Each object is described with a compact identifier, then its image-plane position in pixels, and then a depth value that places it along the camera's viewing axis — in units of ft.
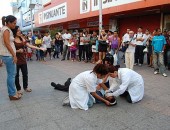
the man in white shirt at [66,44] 27.63
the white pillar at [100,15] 22.14
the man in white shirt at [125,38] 17.04
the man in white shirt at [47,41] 27.91
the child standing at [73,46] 26.13
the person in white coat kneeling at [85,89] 8.68
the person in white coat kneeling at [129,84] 9.43
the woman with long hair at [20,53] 10.86
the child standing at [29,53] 27.72
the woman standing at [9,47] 9.41
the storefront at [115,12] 24.59
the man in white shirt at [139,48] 20.41
